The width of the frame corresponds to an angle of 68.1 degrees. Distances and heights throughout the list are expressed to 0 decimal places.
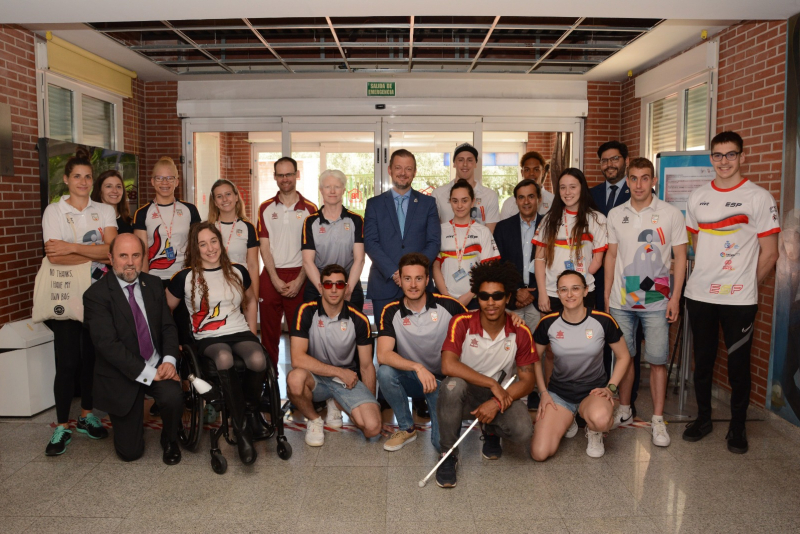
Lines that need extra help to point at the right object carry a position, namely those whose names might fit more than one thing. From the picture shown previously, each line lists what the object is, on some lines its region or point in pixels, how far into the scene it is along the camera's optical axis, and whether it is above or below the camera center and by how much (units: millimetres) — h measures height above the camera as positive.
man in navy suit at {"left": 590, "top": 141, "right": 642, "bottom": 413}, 4215 +299
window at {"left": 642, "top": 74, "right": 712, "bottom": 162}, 5238 +931
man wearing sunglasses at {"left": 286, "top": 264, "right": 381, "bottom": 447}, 3521 -901
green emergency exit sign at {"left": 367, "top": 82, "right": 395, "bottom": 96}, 6547 +1360
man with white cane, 3146 -863
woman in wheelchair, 3381 -579
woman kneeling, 3316 -906
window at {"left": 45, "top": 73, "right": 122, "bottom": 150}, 5227 +920
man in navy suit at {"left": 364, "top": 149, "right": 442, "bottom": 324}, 4020 -107
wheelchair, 3207 -1096
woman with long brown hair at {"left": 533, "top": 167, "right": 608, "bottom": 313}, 3734 -141
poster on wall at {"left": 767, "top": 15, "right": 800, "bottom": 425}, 3742 -324
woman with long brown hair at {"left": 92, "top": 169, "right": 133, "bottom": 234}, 4180 +126
